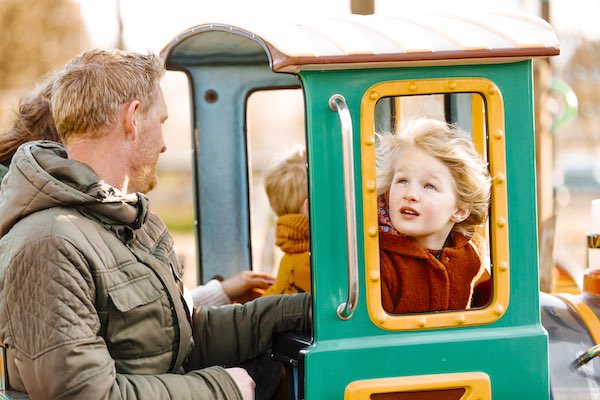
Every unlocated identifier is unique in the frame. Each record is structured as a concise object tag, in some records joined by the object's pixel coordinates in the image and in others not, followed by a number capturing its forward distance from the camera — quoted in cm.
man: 405
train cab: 427
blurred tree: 2889
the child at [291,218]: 621
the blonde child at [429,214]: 444
